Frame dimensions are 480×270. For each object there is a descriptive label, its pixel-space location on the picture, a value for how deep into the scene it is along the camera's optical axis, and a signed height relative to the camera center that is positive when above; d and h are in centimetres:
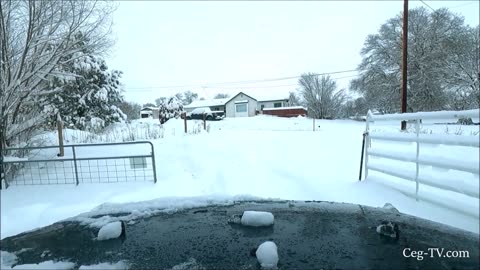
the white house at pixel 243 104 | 5838 +58
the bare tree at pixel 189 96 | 8398 +361
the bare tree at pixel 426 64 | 2820 +330
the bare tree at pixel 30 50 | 754 +165
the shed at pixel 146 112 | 6974 -5
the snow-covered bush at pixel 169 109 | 3409 +17
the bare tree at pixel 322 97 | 5050 +117
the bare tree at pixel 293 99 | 6137 +121
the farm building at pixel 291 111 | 4903 -92
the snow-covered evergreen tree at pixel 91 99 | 1784 +90
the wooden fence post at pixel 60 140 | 877 -66
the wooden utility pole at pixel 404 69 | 1747 +171
